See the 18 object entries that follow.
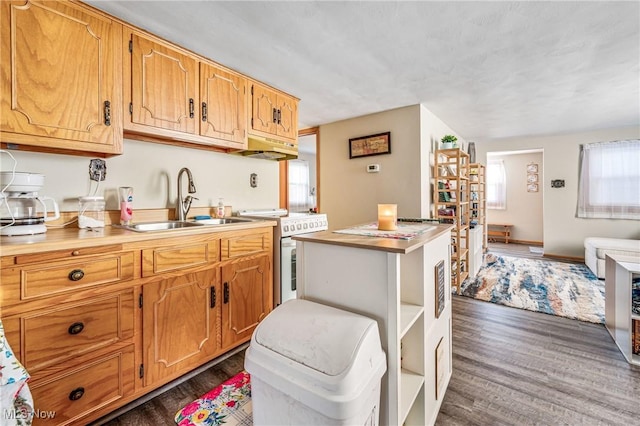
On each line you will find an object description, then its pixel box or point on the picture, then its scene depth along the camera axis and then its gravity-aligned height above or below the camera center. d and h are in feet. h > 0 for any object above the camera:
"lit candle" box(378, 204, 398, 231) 4.80 -0.11
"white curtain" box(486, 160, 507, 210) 23.12 +2.18
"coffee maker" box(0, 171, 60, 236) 4.44 +0.17
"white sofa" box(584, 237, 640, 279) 12.34 -1.84
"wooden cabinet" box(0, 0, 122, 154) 4.48 +2.46
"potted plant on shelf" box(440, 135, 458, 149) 11.99 +3.05
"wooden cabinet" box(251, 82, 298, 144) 8.52 +3.31
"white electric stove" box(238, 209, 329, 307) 7.79 -1.25
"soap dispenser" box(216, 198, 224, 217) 8.61 +0.06
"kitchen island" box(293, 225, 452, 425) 3.41 -1.19
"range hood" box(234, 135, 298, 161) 8.32 +2.04
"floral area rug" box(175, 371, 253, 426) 4.82 -3.69
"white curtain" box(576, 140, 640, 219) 15.01 +1.70
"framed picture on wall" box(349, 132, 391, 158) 11.65 +2.96
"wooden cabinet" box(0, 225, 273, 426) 3.97 -1.84
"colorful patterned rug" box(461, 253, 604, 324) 9.55 -3.32
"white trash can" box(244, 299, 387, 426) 2.73 -1.71
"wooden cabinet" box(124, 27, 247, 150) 5.93 +2.87
